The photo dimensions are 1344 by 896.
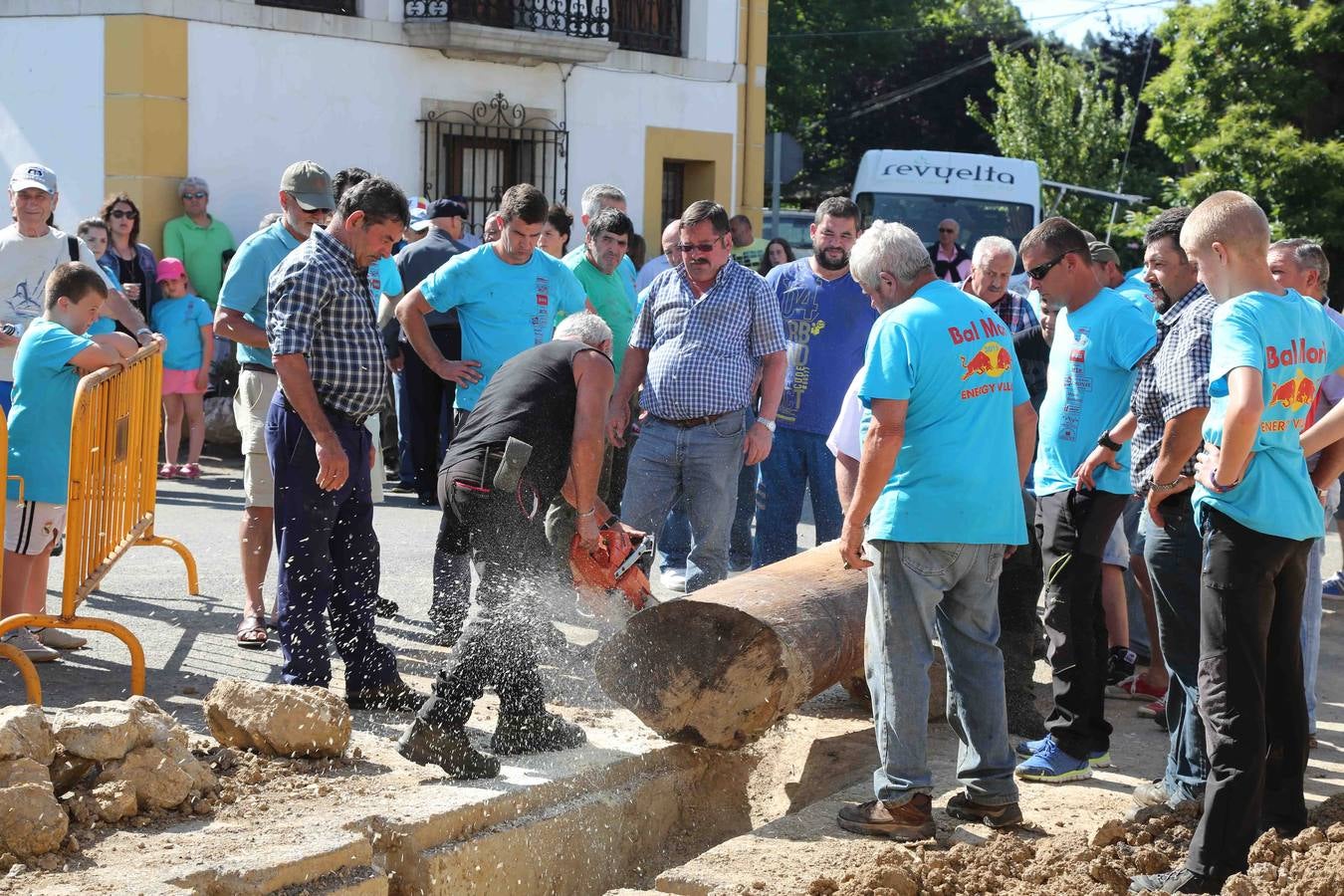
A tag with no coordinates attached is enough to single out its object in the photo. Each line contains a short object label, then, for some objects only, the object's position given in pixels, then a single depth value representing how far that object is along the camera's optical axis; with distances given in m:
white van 16.98
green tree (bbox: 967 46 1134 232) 31.33
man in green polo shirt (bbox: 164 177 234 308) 13.36
